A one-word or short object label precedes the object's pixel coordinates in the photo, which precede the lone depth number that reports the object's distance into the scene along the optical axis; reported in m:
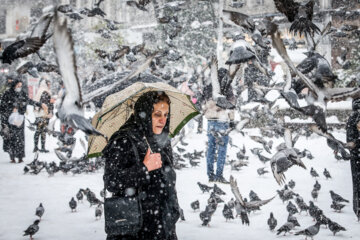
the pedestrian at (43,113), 10.28
